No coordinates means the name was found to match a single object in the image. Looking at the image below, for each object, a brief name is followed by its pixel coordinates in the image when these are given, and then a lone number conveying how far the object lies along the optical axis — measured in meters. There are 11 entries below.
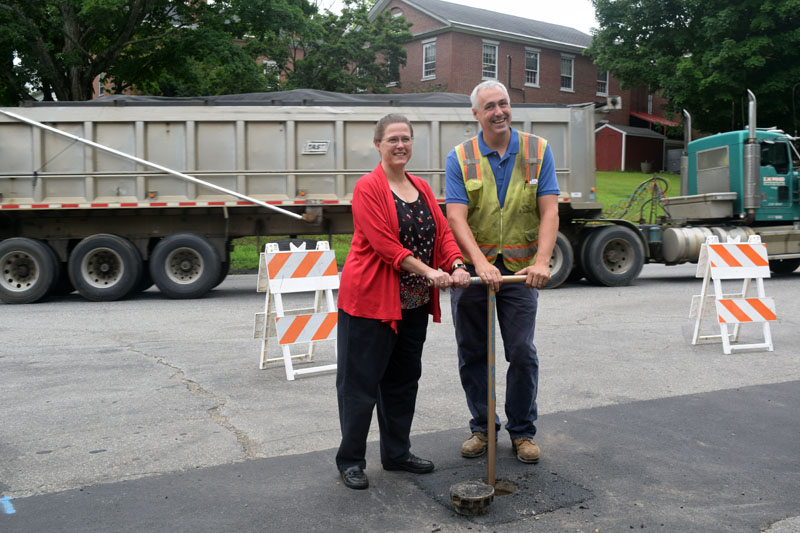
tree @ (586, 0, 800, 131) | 27.28
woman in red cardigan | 3.95
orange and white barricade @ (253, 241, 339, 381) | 6.71
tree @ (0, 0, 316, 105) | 19.09
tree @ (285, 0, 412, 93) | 28.50
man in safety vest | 4.34
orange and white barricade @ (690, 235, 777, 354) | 7.80
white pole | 12.55
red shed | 40.72
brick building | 34.84
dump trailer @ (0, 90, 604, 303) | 12.55
